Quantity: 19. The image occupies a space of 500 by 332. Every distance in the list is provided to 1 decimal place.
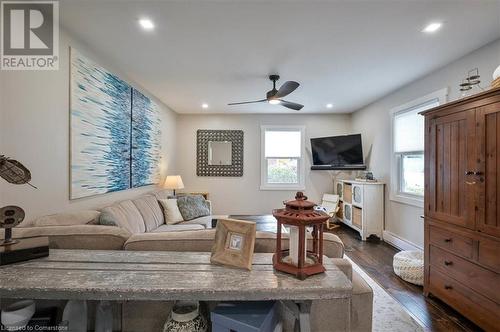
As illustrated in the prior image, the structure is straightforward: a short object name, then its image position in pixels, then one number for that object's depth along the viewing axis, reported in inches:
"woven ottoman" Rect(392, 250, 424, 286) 102.7
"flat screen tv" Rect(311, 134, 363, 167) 199.8
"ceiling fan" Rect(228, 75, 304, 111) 112.4
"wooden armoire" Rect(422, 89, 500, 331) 69.1
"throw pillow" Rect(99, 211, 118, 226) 86.7
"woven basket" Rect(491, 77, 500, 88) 70.0
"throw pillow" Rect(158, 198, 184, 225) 140.3
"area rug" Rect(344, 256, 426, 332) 76.3
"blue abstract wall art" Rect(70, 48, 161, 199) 94.2
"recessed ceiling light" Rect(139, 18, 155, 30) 80.9
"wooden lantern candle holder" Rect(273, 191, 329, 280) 41.9
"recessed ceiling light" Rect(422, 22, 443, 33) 82.3
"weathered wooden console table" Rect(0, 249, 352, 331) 38.1
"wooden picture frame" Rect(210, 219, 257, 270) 45.7
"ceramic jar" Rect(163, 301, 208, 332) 44.5
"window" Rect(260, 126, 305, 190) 229.6
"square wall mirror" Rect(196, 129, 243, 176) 228.2
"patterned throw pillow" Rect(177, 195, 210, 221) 147.9
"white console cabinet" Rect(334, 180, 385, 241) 168.4
